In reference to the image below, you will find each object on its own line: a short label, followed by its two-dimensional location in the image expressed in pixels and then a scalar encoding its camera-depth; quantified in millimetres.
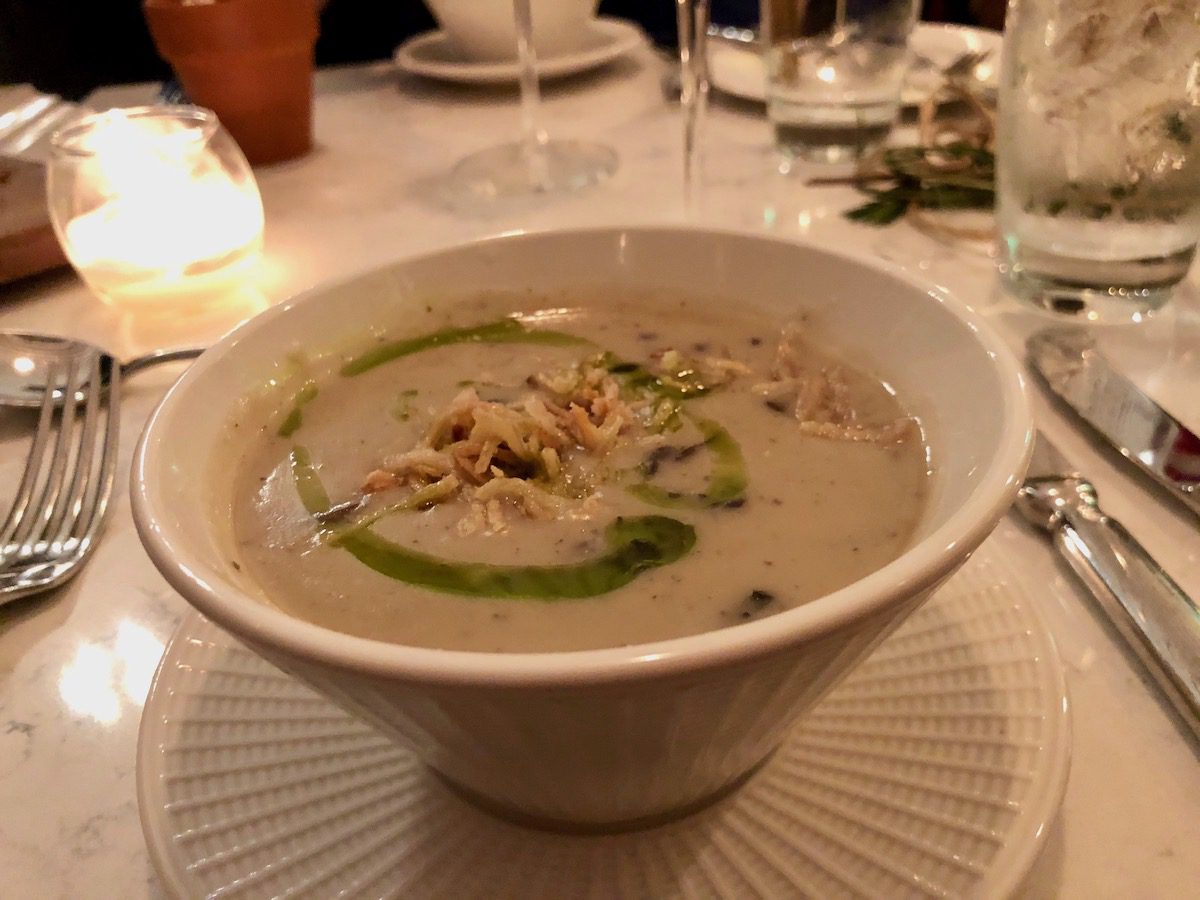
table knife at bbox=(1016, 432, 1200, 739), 165
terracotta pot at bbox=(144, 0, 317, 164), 423
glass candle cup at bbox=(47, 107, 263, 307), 338
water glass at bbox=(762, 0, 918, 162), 394
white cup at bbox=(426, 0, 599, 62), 514
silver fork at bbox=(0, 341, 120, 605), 219
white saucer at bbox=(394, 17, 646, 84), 531
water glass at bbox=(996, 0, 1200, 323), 254
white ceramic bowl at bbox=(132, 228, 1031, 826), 106
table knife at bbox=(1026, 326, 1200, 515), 212
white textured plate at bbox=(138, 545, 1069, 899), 136
